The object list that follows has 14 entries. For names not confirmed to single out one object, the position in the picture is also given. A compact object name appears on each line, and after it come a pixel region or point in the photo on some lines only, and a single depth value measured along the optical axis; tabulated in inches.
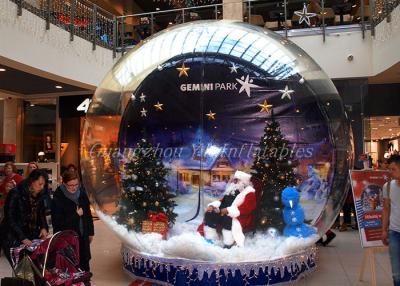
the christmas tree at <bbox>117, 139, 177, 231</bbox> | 199.8
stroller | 152.9
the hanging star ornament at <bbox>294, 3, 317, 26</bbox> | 480.1
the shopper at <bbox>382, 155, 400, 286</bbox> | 171.8
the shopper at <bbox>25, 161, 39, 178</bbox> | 352.2
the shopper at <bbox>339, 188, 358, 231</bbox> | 390.3
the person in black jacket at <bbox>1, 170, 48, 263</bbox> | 177.2
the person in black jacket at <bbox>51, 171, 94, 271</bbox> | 197.5
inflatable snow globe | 192.2
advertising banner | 204.1
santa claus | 188.9
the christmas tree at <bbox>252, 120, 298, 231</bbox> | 192.1
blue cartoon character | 195.0
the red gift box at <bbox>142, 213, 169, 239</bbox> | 199.8
